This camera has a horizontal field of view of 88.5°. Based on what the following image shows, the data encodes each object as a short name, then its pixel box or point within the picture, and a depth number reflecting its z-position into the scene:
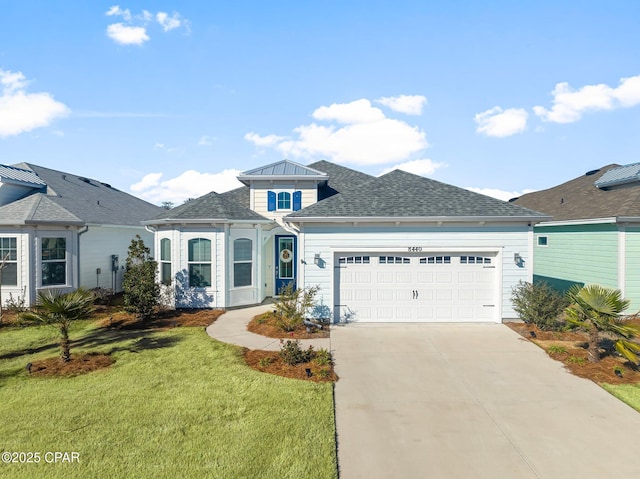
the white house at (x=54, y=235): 12.60
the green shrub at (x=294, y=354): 7.52
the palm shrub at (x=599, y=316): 7.05
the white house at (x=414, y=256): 11.01
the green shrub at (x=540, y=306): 9.94
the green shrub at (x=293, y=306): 10.09
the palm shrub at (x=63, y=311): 7.29
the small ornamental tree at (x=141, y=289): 11.13
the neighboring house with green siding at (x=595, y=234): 11.77
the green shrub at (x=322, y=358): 7.48
